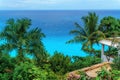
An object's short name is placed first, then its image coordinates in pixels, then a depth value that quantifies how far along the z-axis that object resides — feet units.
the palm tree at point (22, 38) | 35.65
